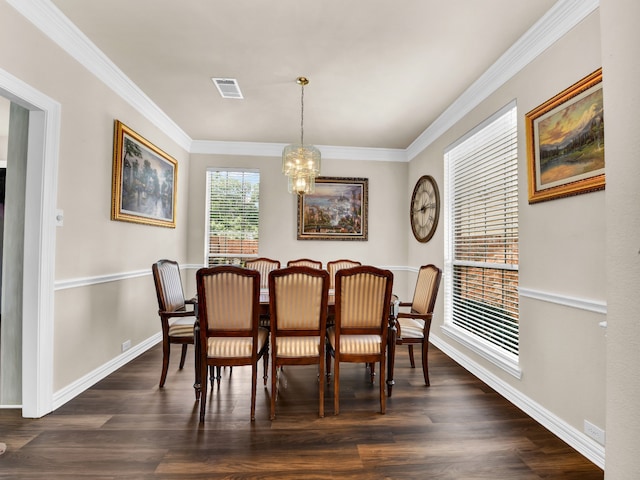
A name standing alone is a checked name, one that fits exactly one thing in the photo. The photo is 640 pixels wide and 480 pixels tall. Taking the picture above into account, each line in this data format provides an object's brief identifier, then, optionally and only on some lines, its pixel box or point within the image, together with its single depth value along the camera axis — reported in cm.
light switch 233
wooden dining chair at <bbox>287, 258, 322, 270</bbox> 415
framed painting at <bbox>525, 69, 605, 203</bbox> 184
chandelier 333
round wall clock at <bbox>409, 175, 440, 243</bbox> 415
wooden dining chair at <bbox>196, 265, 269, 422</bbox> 214
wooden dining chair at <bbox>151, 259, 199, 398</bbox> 270
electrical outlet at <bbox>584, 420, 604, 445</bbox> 178
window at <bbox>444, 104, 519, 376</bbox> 270
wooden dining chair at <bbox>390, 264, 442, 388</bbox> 279
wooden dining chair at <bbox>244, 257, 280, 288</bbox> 409
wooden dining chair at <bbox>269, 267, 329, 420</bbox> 217
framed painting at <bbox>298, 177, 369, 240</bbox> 503
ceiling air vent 303
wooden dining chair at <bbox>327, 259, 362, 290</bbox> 430
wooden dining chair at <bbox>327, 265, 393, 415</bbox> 224
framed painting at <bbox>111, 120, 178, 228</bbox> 304
